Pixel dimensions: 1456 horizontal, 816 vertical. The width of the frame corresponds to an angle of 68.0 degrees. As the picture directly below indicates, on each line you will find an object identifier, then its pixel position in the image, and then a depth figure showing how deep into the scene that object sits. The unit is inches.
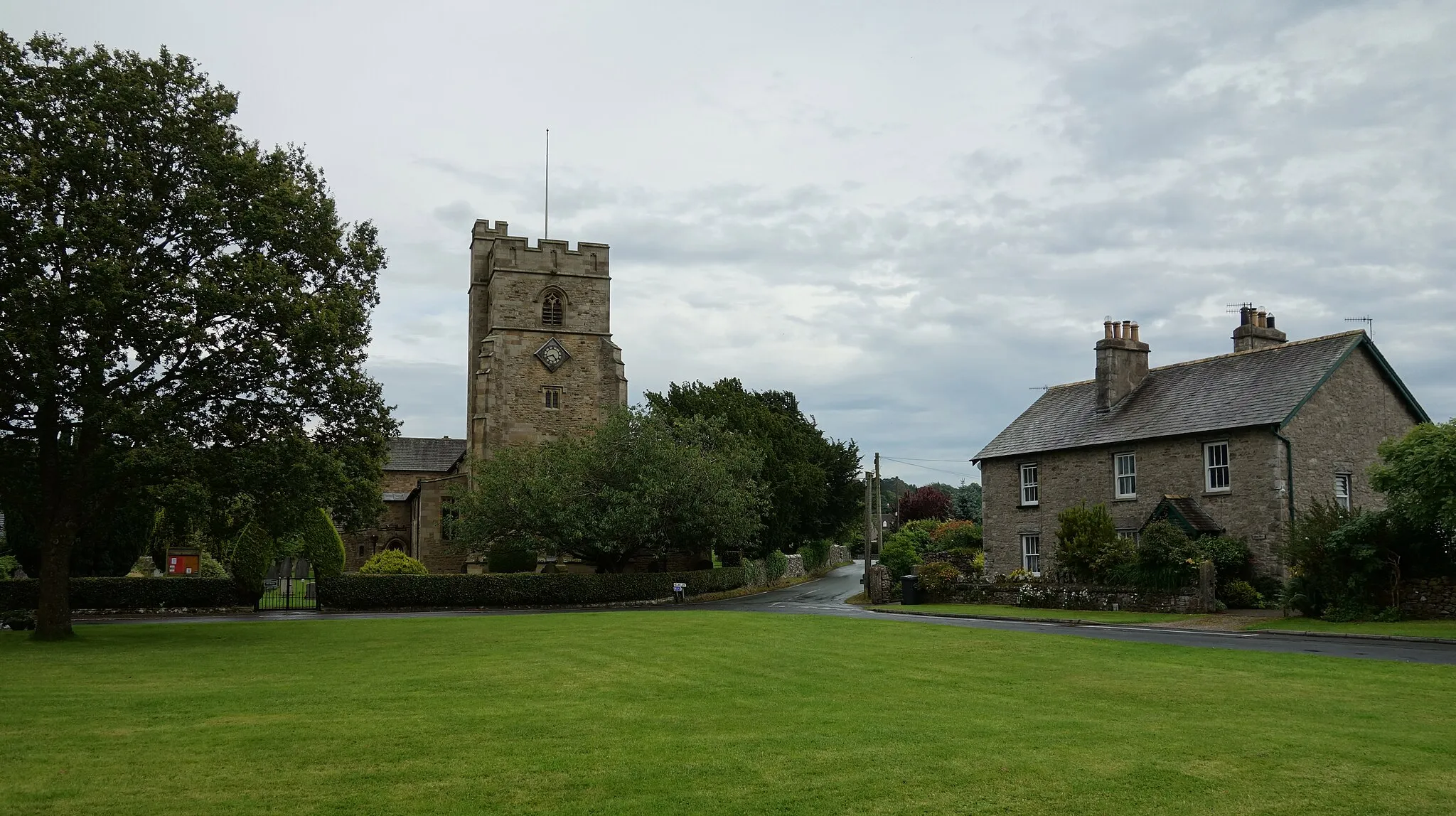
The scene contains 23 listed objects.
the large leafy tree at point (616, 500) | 1694.1
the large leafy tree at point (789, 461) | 2298.2
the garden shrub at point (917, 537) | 2647.6
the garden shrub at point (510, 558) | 1846.7
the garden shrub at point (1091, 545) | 1305.4
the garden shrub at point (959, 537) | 2544.3
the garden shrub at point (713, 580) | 1900.8
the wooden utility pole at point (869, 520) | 1828.2
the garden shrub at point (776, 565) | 2389.3
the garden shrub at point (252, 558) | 1510.8
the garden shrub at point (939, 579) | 1553.9
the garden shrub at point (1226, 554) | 1248.8
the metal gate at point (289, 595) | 1574.8
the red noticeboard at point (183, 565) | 1850.4
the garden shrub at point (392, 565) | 1925.4
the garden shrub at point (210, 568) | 1879.9
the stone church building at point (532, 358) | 2358.5
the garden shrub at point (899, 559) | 2100.0
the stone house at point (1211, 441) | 1275.8
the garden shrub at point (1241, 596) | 1223.5
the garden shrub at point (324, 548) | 1592.0
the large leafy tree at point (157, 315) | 829.2
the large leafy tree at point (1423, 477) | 895.1
